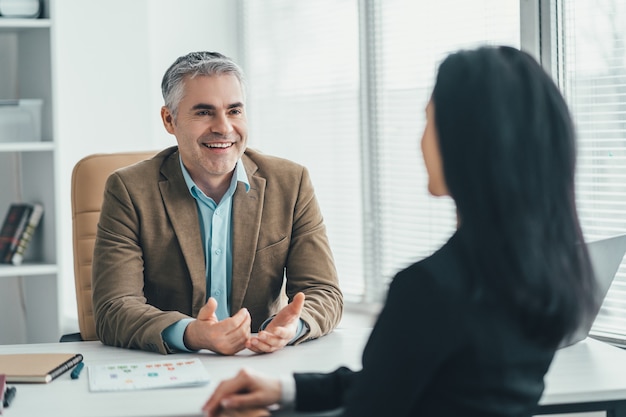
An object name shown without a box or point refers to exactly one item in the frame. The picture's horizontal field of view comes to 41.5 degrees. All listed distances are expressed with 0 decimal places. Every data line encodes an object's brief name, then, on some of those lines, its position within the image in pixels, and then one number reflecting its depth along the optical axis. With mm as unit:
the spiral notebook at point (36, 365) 1631
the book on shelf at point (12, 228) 3244
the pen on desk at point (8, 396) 1481
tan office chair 2455
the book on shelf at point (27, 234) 3238
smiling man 2186
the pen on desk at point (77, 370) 1657
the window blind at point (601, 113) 2455
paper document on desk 1568
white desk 1451
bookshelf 3191
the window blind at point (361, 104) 3252
